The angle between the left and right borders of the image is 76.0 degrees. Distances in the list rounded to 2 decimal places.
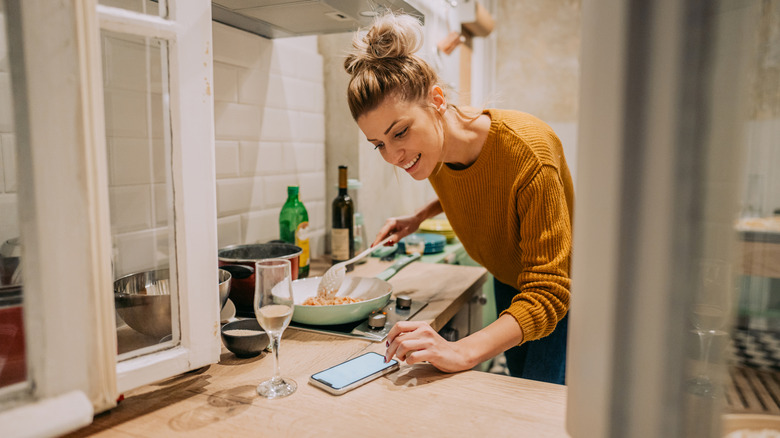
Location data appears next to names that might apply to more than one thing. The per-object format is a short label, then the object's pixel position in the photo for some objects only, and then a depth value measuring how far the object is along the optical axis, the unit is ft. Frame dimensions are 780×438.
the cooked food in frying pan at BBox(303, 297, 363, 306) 4.18
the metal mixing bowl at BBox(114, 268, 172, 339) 2.77
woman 3.36
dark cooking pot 4.09
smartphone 2.90
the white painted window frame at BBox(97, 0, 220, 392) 2.46
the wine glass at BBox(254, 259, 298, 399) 2.80
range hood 4.52
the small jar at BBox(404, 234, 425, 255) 6.79
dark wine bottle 5.87
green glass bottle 5.54
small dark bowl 3.29
